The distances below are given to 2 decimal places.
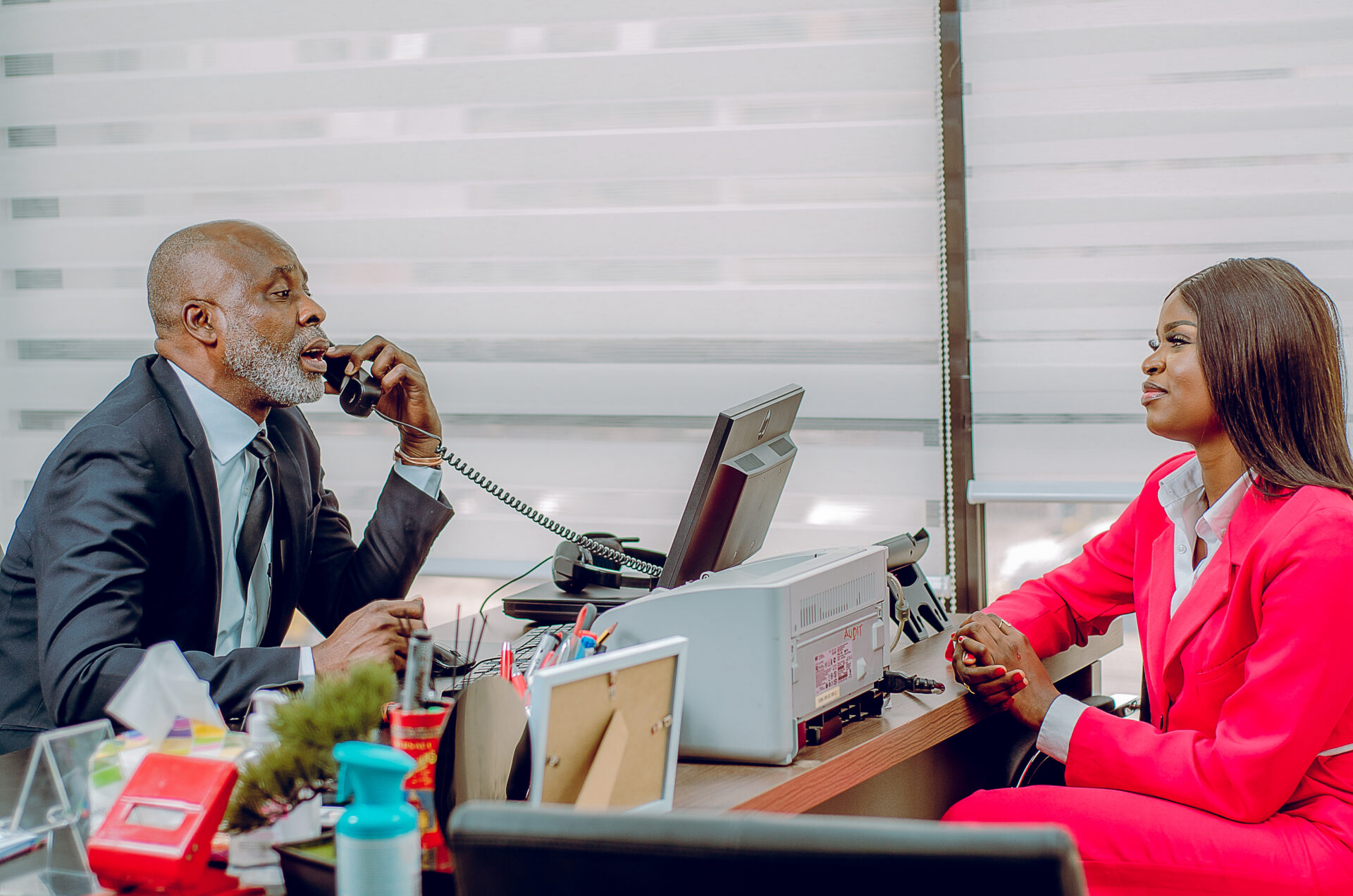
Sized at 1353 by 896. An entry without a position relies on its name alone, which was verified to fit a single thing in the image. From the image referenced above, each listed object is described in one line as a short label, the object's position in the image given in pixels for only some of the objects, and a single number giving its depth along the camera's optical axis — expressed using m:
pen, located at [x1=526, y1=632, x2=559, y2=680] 3.82
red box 3.25
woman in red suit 3.74
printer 3.62
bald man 3.86
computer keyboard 4.05
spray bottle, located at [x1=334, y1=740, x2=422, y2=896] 3.14
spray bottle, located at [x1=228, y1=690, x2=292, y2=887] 3.30
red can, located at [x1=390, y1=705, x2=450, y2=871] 3.30
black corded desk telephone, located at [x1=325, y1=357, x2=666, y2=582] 4.42
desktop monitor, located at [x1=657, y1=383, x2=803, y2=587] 3.93
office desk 3.60
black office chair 2.73
